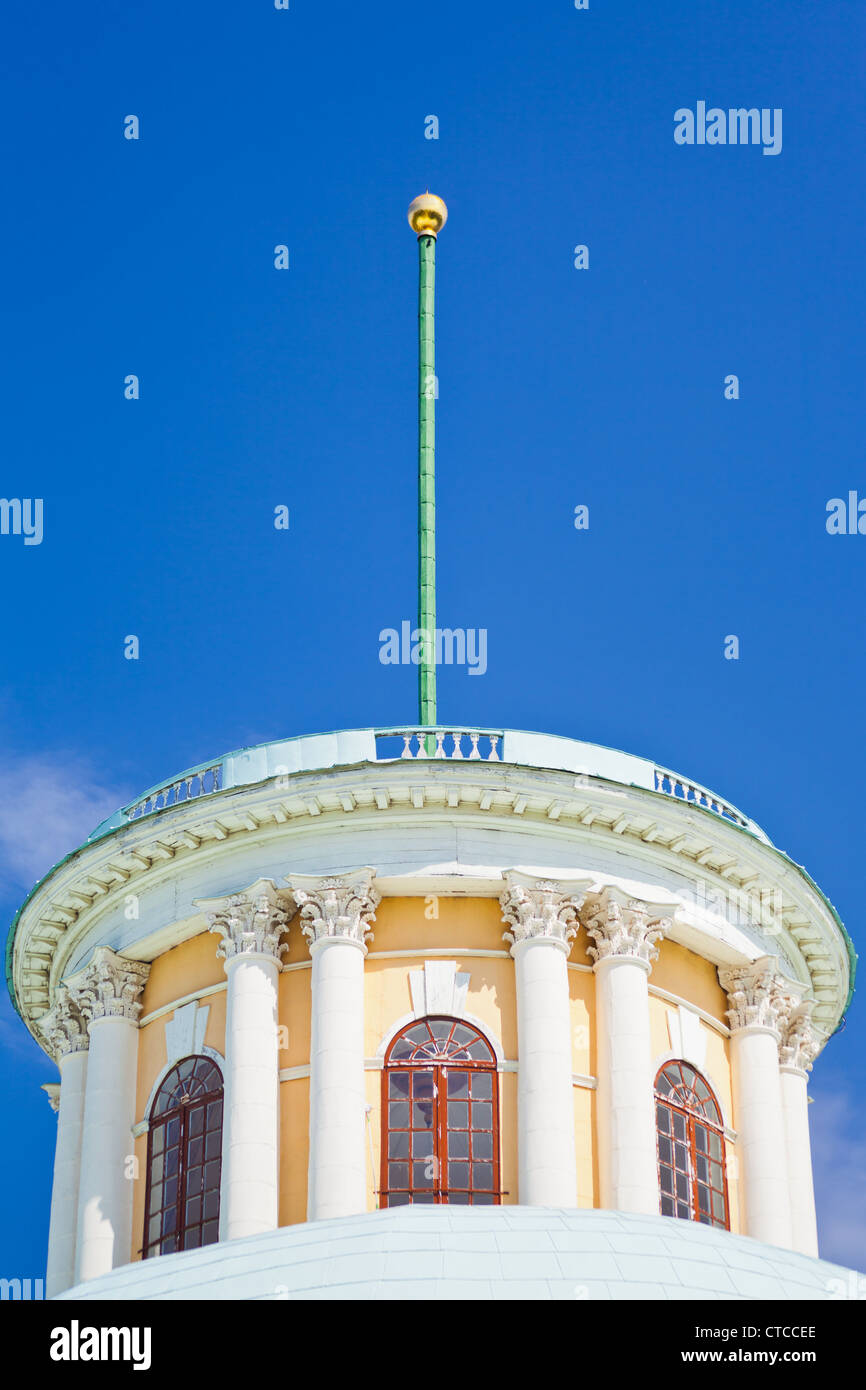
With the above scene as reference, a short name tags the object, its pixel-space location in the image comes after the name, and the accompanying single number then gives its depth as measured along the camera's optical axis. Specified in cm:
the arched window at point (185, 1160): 3050
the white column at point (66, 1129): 3212
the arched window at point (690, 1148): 3109
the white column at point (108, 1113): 3123
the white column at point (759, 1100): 3200
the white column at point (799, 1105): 3338
